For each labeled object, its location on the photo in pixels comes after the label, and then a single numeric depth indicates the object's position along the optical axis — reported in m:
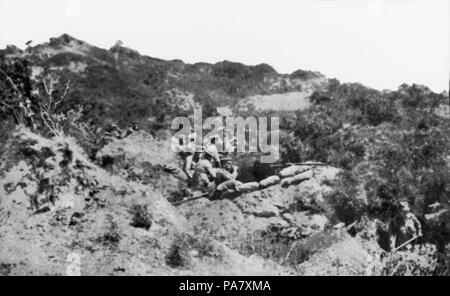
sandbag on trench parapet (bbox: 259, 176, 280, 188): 21.73
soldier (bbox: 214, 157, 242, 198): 21.56
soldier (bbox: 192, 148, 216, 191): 22.83
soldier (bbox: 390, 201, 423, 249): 19.14
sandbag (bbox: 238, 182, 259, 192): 21.47
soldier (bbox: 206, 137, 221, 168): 23.45
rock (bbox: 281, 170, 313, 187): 21.78
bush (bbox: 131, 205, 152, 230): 16.33
